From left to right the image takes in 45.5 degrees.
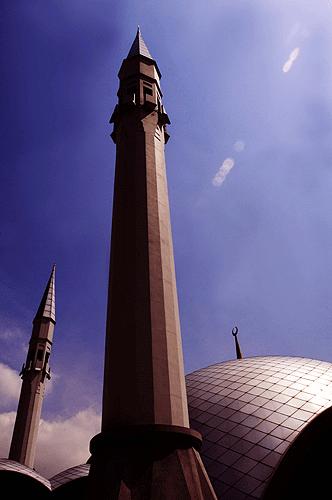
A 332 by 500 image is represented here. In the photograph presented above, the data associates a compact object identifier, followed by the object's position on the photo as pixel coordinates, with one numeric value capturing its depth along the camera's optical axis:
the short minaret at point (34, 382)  24.94
